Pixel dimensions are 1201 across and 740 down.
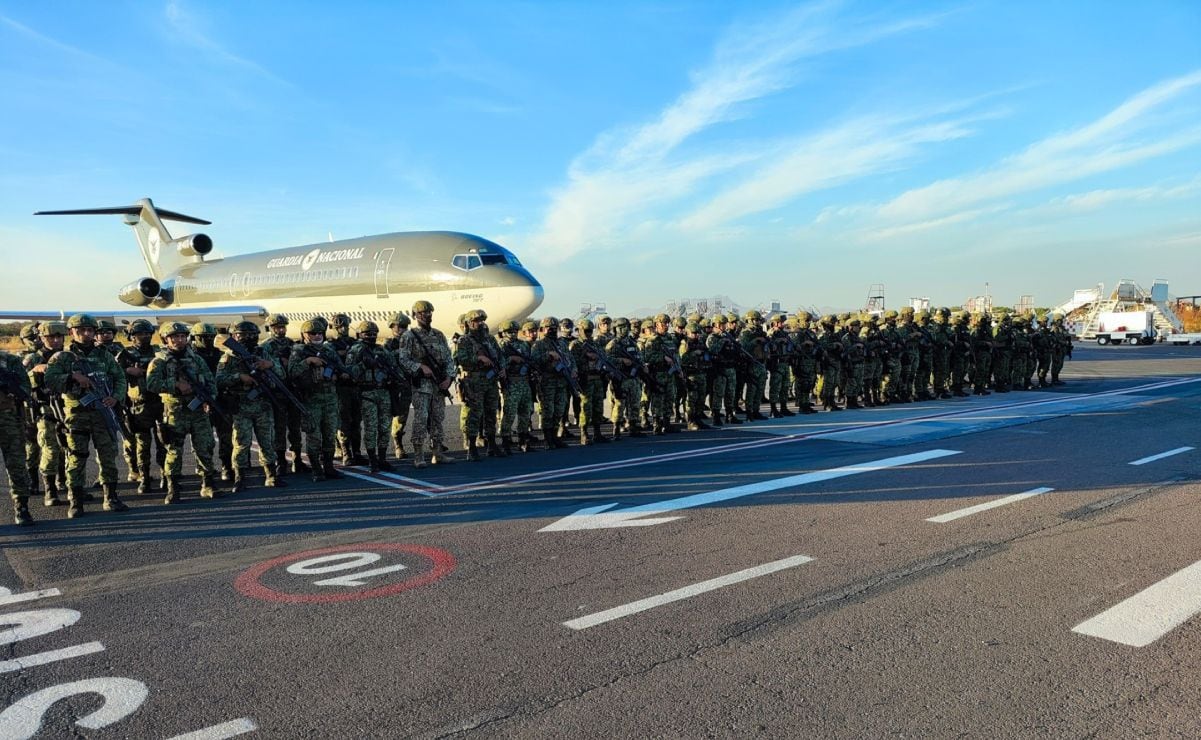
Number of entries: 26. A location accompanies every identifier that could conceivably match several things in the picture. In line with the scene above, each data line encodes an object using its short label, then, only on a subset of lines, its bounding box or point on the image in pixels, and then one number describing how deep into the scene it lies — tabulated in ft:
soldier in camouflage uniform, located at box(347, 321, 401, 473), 28.43
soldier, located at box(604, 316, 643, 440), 37.42
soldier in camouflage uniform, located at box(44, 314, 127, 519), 22.62
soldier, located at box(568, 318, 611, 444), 35.91
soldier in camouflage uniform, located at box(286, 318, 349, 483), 27.45
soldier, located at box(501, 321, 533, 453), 33.04
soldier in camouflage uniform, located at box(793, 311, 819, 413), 46.91
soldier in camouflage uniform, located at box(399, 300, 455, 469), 30.09
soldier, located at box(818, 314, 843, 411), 47.52
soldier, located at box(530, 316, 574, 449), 34.32
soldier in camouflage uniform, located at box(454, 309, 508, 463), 31.45
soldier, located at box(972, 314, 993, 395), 58.54
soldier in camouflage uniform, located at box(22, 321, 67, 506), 23.06
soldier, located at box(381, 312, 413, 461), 31.91
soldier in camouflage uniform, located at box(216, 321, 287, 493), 26.09
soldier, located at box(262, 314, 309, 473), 27.96
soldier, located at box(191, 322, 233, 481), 26.73
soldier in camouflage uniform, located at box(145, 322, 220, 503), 24.48
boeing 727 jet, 67.05
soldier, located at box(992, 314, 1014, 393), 60.44
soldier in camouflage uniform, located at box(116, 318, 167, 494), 25.81
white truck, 145.28
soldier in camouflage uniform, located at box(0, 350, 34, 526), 21.63
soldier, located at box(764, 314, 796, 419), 44.37
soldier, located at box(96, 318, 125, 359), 25.64
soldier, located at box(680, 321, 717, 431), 39.93
